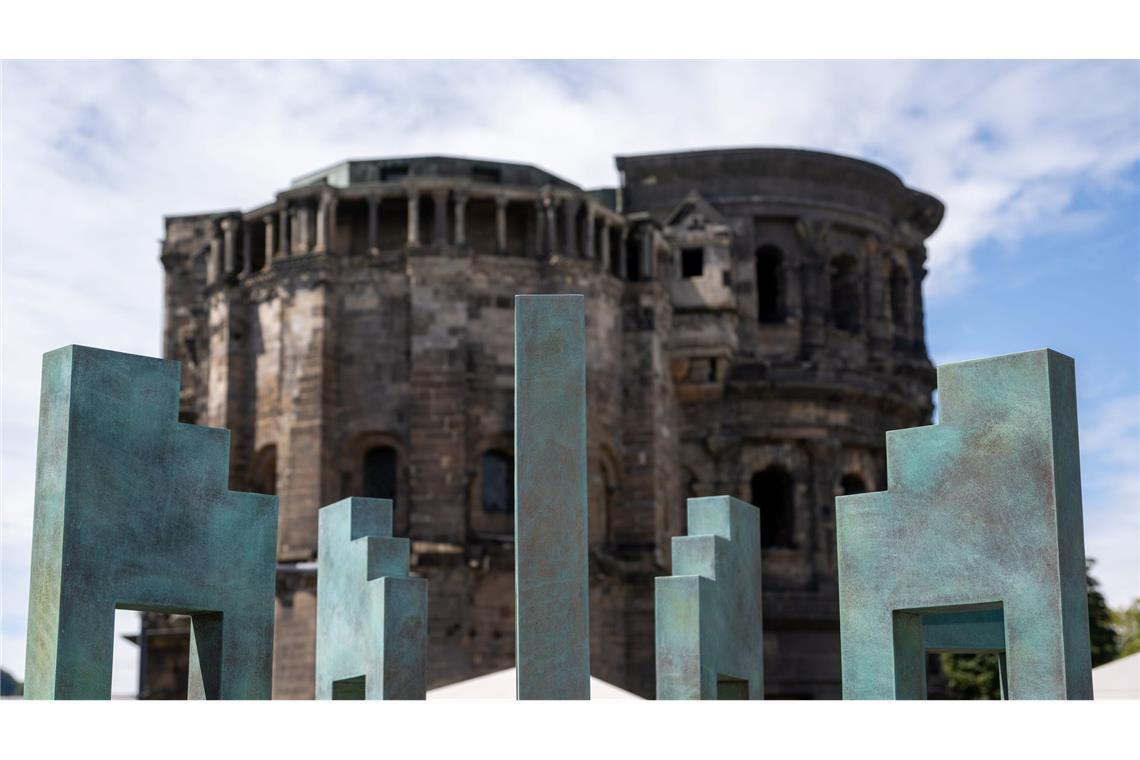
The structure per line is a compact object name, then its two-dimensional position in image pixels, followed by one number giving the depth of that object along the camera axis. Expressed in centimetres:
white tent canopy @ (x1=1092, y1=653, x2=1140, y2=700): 2709
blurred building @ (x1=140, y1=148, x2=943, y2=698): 3631
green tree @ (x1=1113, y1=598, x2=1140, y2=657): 6175
